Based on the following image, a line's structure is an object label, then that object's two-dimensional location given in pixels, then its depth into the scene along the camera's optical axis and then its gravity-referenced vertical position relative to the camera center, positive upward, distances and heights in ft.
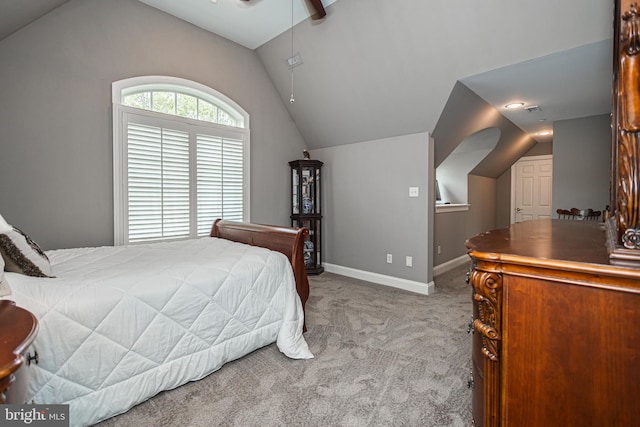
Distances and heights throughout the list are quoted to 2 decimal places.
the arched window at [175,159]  10.16 +1.90
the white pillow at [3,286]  3.57 -0.96
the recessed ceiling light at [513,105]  12.99 +4.46
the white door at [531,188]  21.03 +1.50
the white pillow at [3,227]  3.00 -0.16
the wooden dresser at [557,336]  2.59 -1.17
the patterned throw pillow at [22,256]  4.75 -0.72
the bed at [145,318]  4.67 -2.00
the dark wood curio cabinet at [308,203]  15.02 +0.34
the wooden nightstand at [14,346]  1.79 -0.89
